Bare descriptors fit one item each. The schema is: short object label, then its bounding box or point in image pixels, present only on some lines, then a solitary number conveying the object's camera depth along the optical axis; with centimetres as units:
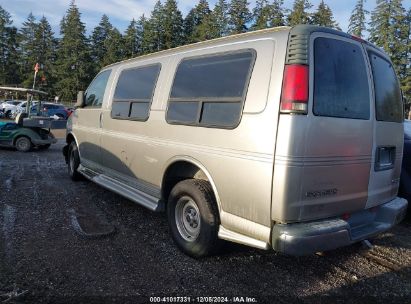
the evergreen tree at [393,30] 5088
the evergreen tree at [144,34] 7081
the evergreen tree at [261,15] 5880
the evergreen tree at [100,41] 7492
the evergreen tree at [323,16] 5438
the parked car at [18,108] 2892
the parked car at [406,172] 548
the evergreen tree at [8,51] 7450
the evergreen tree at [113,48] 7250
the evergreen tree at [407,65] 4762
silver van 320
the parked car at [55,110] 3000
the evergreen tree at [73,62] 6894
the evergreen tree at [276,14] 5672
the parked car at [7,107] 2962
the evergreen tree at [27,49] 7518
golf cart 1216
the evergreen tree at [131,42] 7394
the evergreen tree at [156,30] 7081
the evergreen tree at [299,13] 5253
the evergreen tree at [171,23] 7075
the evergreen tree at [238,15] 6231
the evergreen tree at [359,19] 5419
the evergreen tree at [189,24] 7315
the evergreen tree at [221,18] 6303
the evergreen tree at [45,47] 7481
